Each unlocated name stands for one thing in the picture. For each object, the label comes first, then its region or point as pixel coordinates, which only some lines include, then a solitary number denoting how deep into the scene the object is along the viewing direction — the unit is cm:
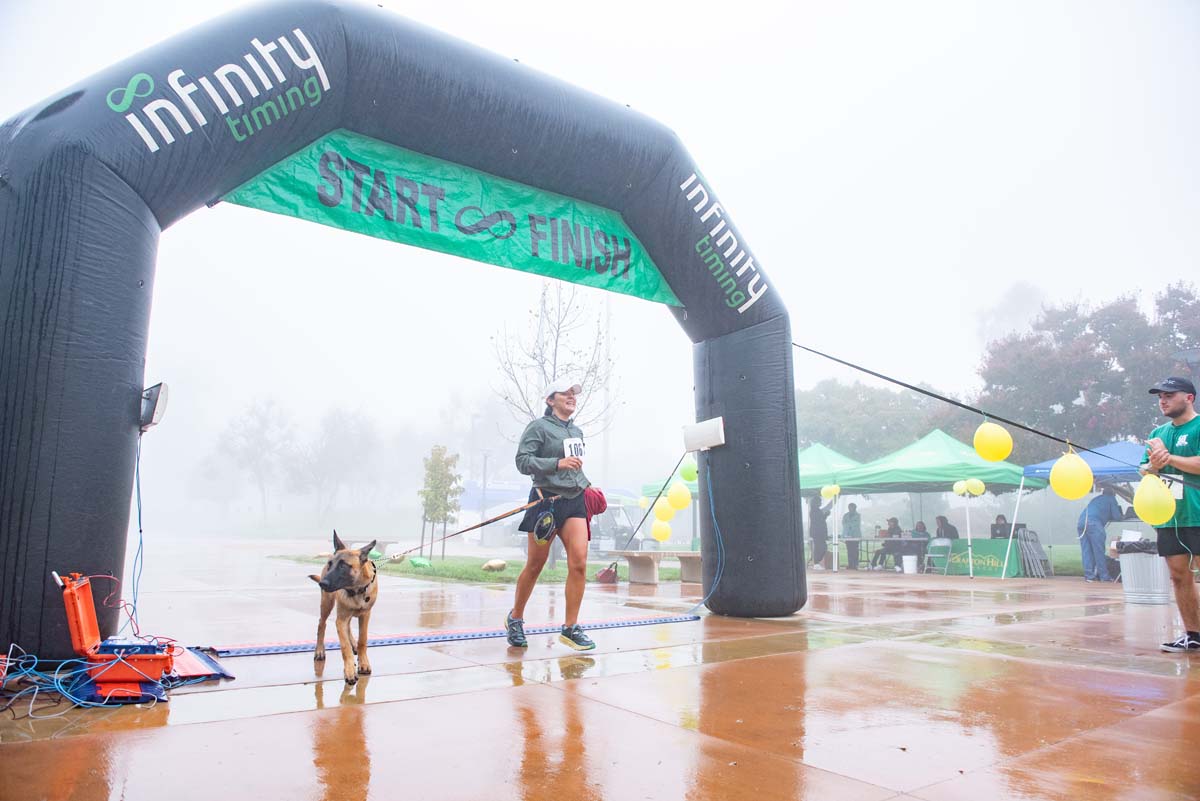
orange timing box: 313
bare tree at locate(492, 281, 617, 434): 1641
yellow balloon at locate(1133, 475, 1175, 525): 504
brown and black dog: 352
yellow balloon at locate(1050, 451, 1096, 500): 790
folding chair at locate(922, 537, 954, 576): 1620
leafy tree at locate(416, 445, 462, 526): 1772
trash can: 905
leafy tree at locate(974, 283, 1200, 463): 2856
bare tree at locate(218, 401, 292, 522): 5694
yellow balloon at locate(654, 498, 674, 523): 1139
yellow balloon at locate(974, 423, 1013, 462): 774
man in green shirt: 478
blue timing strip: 435
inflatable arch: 349
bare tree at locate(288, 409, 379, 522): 5809
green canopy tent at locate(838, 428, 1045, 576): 1543
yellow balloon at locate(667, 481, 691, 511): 1121
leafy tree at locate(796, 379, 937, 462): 4881
